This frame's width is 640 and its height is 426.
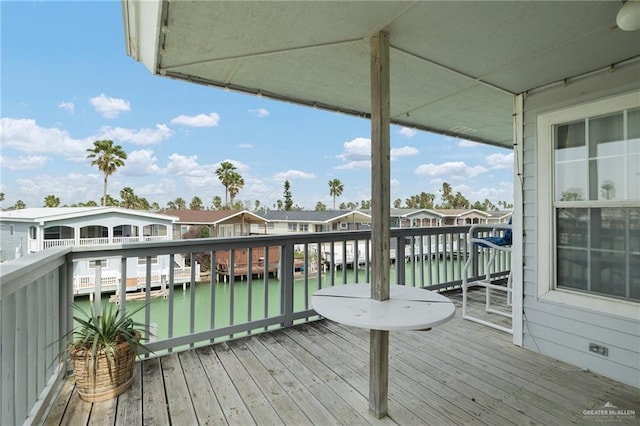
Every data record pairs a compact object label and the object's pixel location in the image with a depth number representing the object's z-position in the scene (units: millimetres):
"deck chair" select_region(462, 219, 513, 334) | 3244
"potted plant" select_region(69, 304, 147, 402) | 1860
